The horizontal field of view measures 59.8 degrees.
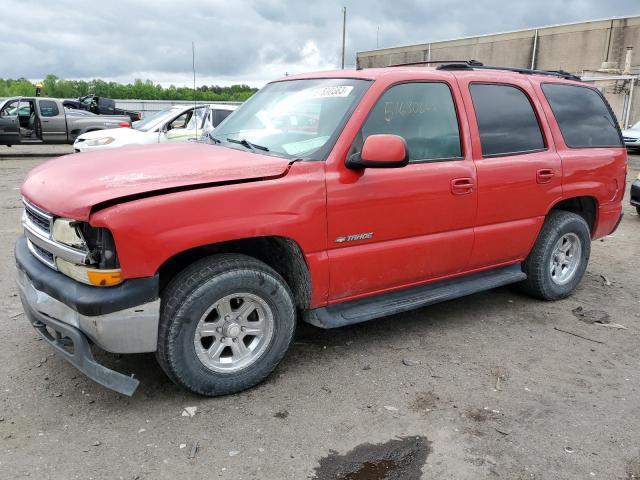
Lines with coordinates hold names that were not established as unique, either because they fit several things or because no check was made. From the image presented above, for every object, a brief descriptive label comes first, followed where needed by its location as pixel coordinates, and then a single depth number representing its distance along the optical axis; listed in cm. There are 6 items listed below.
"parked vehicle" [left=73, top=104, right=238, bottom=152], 1134
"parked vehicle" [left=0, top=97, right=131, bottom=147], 1630
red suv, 287
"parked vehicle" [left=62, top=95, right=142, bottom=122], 2317
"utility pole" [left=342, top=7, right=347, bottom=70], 4321
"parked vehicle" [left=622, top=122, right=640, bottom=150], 1881
